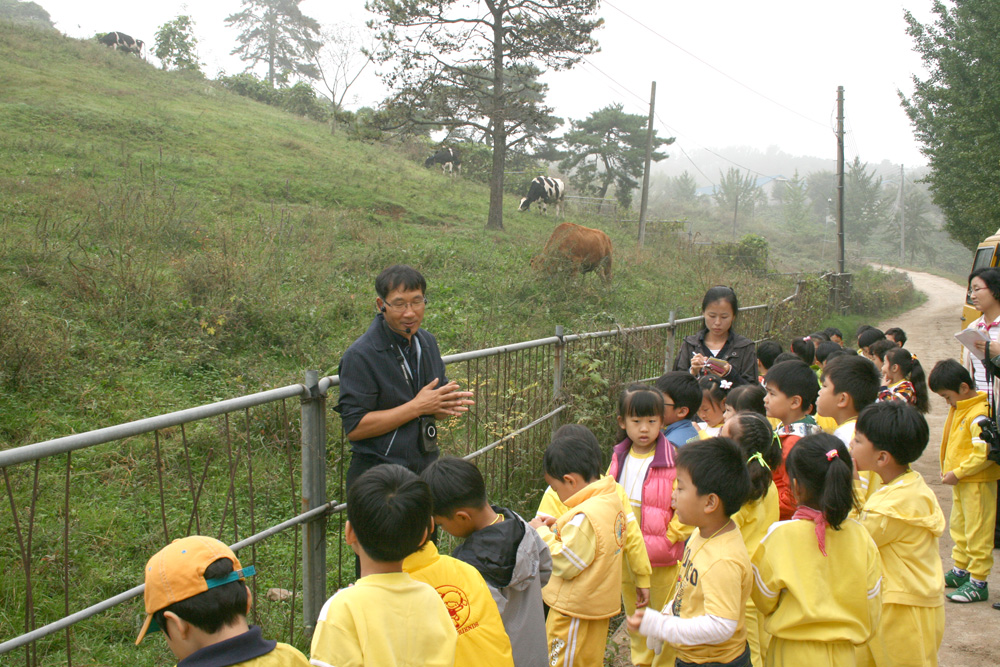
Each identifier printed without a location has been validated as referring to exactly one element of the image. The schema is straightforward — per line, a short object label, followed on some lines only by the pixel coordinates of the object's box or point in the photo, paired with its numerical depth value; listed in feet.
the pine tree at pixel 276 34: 139.85
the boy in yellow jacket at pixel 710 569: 6.72
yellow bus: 25.17
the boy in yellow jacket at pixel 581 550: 7.97
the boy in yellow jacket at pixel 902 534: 8.48
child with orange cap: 4.51
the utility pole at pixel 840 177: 63.10
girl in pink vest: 9.76
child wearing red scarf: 7.07
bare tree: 110.33
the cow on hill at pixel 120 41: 82.58
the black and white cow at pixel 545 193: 69.82
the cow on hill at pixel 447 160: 80.94
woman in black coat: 13.50
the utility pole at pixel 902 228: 165.07
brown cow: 37.58
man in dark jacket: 8.71
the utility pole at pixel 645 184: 68.74
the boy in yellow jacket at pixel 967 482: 13.03
